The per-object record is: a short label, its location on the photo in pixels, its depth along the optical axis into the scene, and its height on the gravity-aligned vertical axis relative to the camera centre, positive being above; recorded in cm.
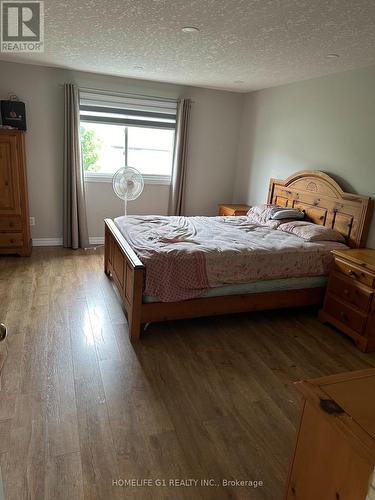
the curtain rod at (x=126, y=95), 471 +74
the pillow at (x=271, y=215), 406 -61
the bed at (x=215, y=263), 278 -89
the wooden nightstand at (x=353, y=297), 285 -106
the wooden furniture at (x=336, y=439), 85 -69
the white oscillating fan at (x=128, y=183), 432 -40
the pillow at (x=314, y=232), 353 -67
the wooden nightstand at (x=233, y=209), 503 -71
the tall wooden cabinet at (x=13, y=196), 411 -65
